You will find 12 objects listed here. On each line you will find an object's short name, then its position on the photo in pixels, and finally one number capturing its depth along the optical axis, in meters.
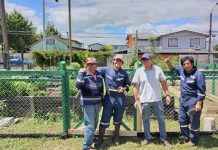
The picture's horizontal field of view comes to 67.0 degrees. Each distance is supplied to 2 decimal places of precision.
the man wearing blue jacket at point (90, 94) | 2.78
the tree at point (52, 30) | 36.55
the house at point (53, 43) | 28.59
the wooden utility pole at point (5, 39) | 9.25
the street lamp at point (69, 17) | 14.92
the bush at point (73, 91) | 4.43
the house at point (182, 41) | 26.64
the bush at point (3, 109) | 4.16
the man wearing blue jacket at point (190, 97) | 2.83
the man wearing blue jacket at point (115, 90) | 2.89
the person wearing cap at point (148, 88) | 2.88
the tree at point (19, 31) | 29.27
